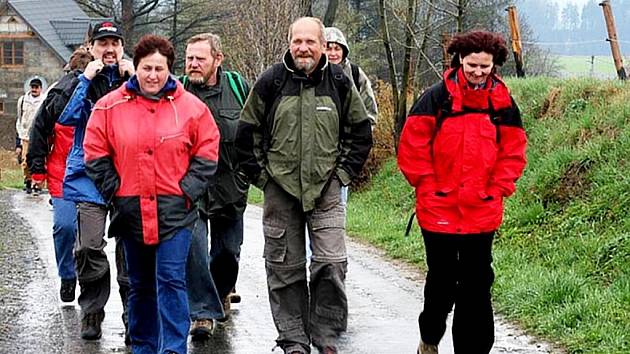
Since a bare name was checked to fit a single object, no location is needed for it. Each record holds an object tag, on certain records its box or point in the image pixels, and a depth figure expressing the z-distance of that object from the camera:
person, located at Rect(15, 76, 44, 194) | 39.56
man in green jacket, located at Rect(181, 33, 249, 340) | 15.21
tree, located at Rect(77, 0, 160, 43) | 100.94
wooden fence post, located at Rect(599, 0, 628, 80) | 31.77
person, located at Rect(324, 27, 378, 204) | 16.52
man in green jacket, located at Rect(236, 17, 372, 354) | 13.30
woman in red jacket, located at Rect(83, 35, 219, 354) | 12.73
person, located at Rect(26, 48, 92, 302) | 15.77
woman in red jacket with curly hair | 12.84
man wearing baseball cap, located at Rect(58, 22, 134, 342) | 14.85
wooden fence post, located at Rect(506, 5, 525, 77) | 35.53
